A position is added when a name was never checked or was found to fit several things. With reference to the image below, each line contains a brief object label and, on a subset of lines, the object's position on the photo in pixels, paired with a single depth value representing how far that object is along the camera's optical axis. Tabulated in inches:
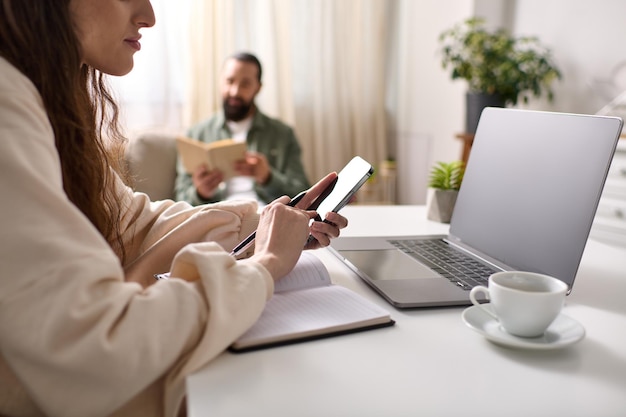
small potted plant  54.0
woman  23.1
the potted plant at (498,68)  101.5
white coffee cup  26.1
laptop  34.1
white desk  22.0
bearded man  113.3
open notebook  26.8
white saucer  26.0
